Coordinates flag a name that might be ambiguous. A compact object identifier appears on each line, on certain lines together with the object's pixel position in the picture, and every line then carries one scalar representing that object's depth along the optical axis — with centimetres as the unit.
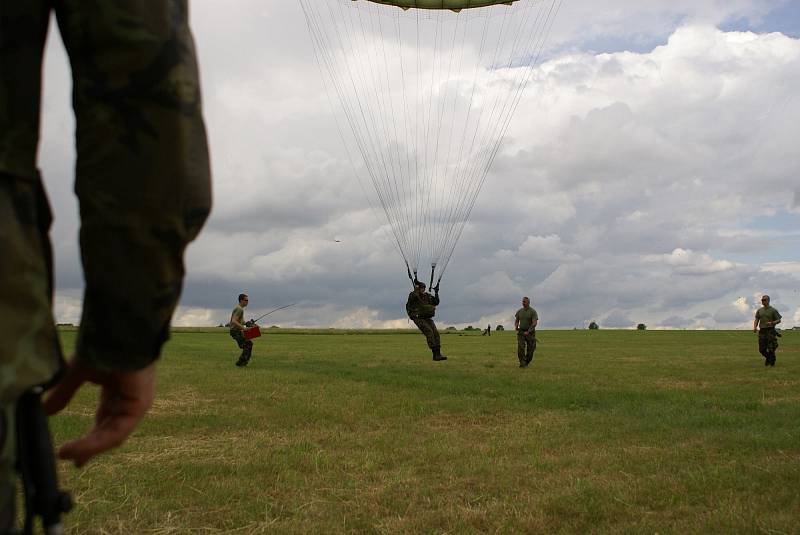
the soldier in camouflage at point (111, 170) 117
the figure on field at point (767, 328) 2547
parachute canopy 1441
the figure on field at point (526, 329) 2588
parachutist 2031
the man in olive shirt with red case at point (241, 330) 2433
